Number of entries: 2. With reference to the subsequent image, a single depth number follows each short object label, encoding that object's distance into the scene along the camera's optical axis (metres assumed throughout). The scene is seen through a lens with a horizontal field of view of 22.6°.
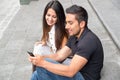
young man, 3.15
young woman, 4.11
